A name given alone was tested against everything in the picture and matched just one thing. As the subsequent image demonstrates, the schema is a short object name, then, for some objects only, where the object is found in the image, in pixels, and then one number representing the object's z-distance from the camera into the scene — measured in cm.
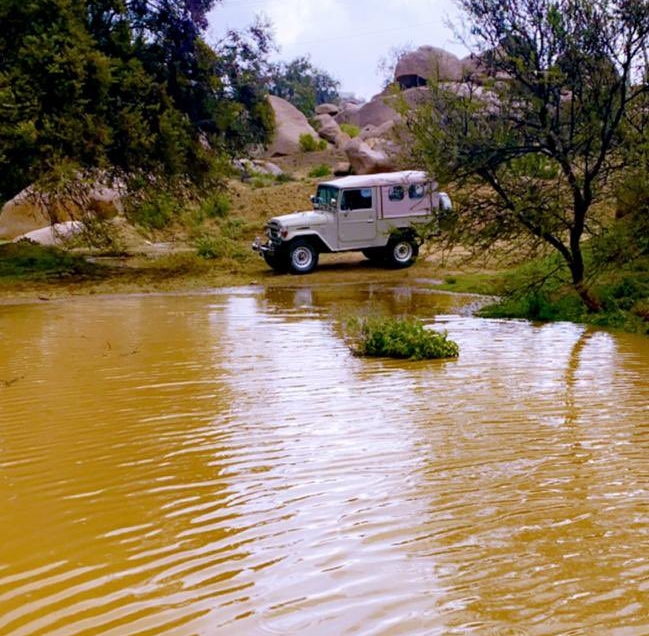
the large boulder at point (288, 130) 4316
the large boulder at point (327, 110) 5759
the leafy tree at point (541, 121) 1232
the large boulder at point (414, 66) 4753
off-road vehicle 1945
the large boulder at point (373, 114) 5197
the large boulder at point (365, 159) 3059
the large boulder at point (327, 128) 4572
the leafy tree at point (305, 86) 6253
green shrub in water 923
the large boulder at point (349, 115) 5397
